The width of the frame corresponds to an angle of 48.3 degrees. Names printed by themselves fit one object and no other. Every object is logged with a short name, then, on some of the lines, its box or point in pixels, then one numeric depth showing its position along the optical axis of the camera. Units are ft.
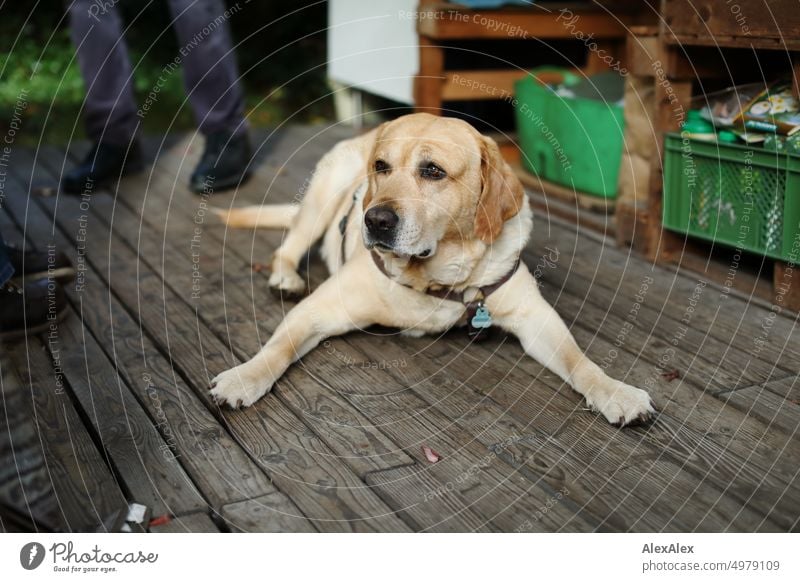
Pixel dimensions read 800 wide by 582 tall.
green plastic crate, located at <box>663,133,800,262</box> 11.97
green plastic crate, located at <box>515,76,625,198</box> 16.47
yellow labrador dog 9.91
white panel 19.62
